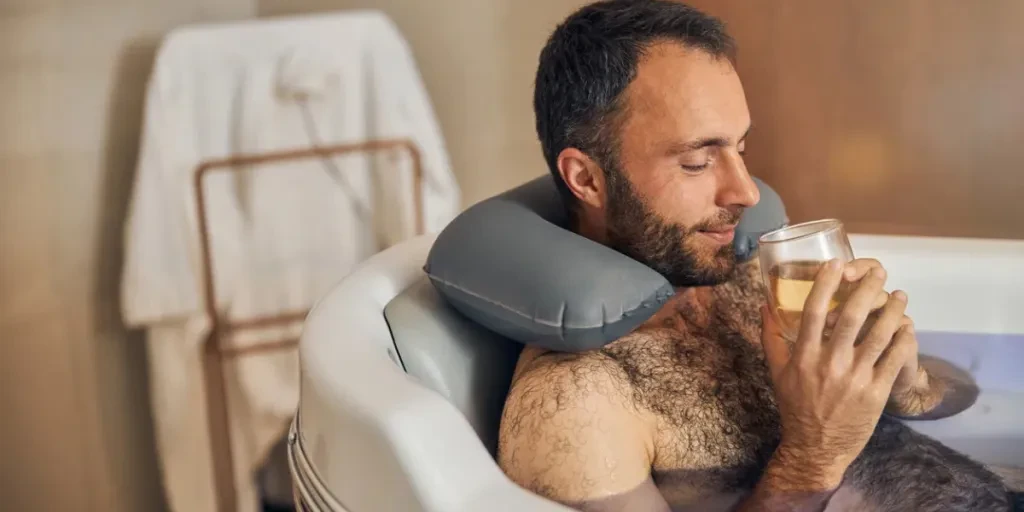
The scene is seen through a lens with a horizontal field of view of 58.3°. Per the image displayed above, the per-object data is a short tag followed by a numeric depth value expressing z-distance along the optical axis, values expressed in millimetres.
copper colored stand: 1785
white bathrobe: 1747
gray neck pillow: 1055
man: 978
